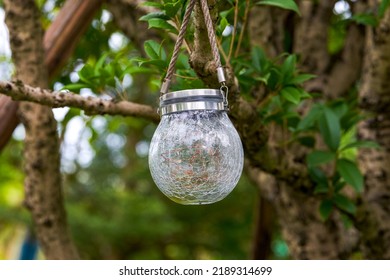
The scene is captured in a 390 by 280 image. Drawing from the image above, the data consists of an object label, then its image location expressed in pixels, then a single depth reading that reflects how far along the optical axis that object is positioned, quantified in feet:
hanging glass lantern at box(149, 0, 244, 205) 3.91
